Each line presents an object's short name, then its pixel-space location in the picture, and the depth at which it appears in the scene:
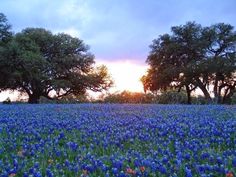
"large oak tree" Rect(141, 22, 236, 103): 26.78
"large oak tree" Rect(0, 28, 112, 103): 23.30
